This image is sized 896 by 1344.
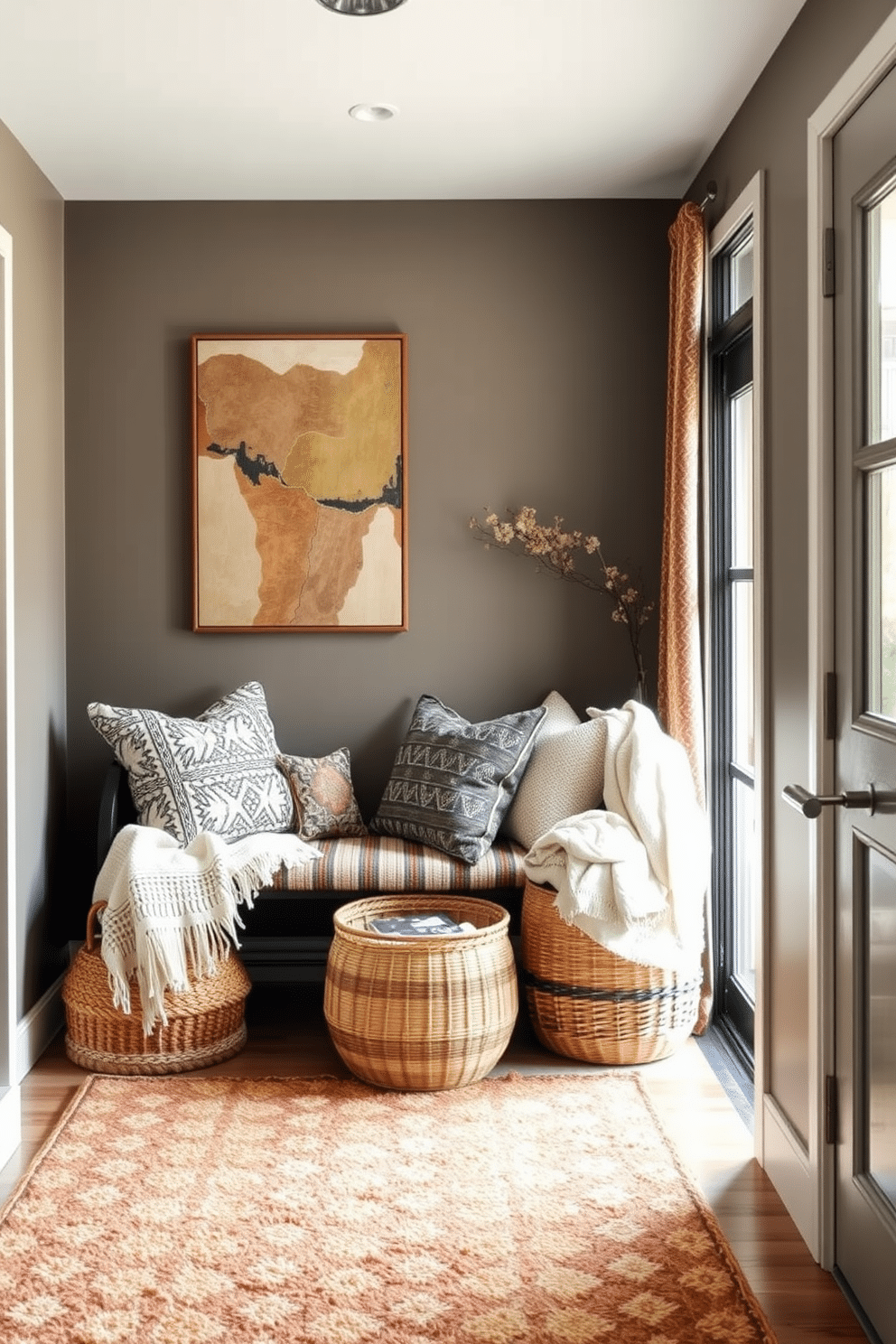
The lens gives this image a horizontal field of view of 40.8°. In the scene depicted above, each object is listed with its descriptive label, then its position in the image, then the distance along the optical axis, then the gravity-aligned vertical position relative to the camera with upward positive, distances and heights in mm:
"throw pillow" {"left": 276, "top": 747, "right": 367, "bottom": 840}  3729 -415
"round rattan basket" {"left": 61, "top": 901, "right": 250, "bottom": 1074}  3252 -982
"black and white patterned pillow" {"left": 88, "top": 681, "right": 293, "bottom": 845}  3537 -327
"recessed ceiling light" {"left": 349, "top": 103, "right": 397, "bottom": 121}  3139 +1460
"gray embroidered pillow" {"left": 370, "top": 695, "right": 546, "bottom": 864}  3564 -355
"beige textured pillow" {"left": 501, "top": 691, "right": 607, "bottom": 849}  3607 -358
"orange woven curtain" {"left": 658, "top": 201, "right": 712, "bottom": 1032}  3457 +408
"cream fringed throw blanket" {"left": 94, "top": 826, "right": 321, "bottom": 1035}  3158 -639
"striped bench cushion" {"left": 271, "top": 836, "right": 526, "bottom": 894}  3475 -604
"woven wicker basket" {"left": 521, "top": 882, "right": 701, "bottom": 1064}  3230 -911
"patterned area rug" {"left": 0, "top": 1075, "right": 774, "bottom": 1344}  2123 -1134
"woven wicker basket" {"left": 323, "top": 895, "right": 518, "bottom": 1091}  3039 -873
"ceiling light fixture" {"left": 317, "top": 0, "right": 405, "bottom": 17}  2496 +1377
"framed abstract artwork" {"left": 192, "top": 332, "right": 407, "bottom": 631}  3930 +608
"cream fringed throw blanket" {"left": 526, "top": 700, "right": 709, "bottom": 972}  3162 -538
